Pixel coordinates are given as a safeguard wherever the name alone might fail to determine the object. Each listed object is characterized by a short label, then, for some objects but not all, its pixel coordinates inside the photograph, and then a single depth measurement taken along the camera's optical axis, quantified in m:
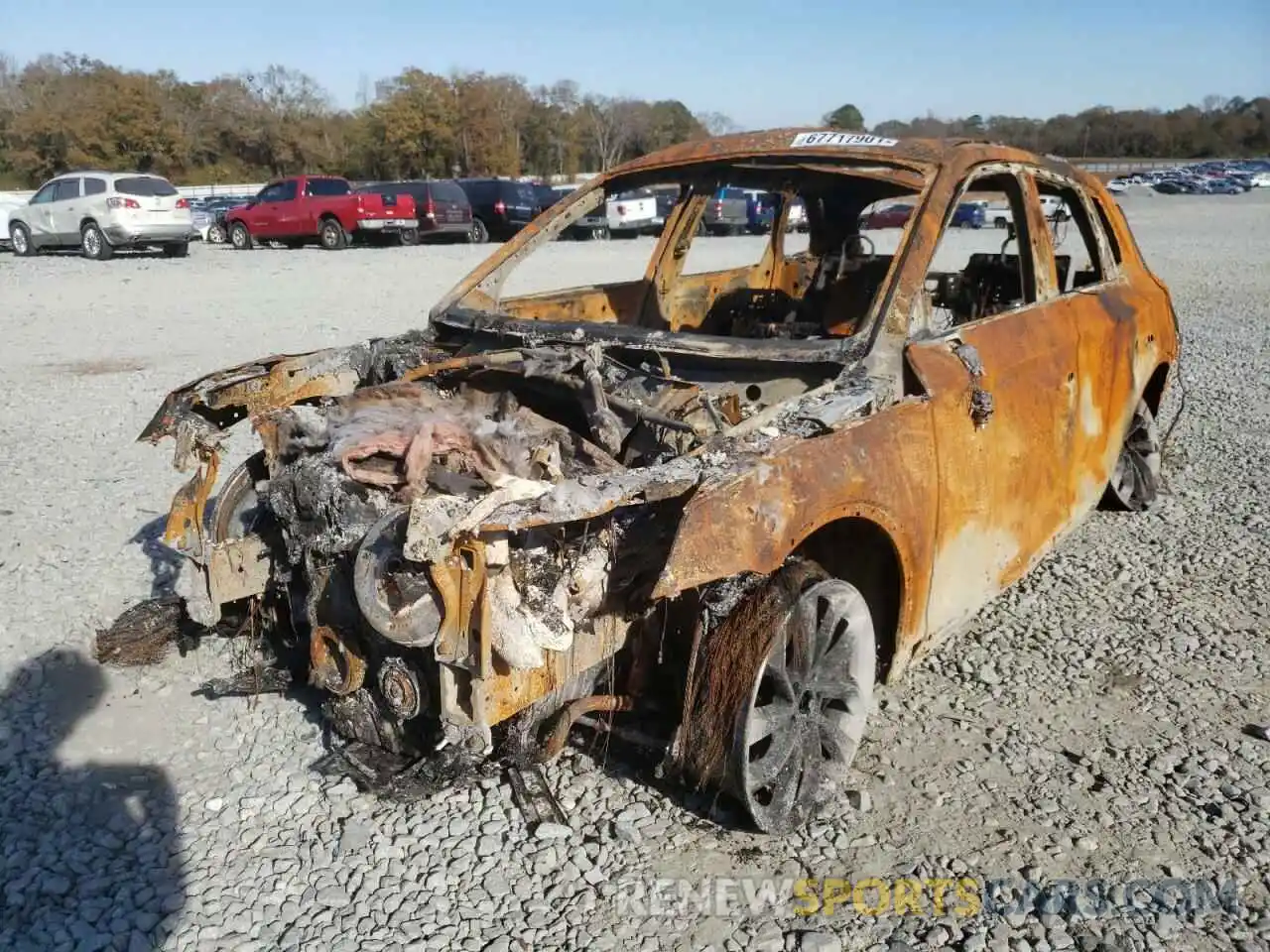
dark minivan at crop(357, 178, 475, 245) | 23.67
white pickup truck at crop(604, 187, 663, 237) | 26.45
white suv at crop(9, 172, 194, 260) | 19.64
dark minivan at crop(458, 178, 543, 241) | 25.66
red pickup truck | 22.89
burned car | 2.58
